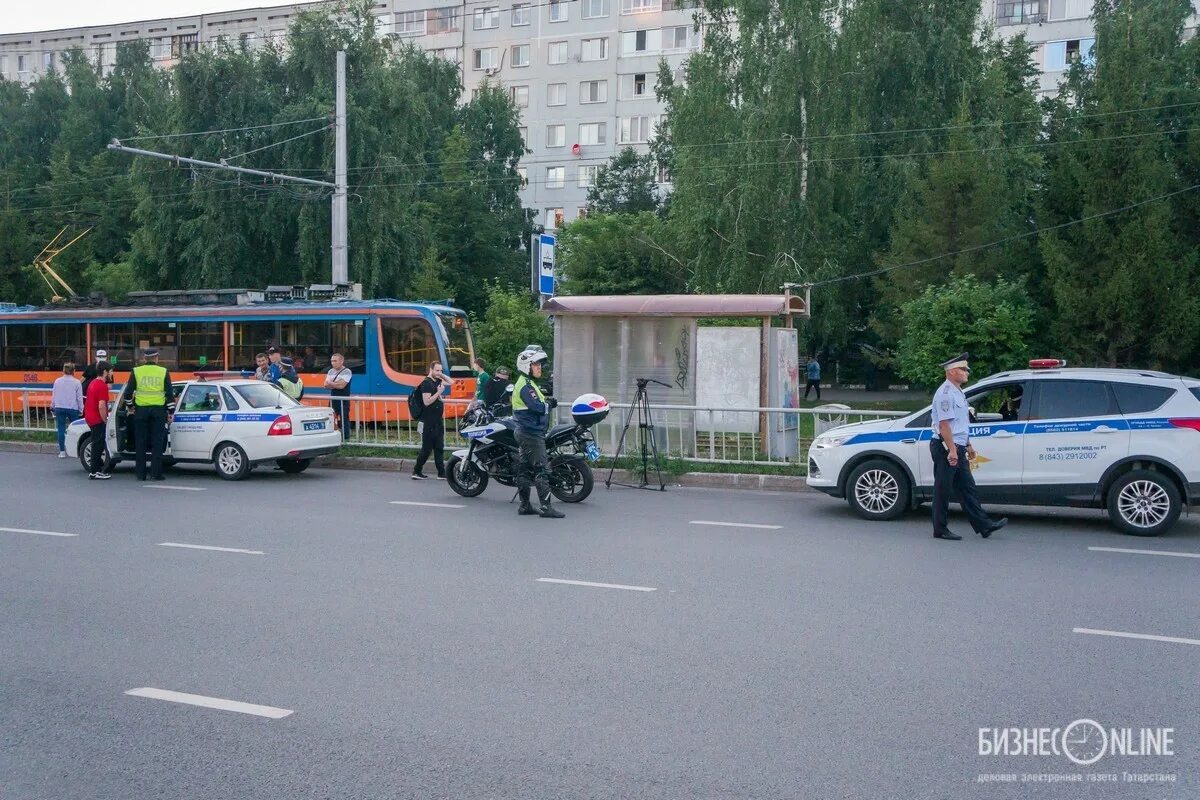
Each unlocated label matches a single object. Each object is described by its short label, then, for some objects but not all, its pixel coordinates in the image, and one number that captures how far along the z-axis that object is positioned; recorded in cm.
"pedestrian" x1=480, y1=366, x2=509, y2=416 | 1788
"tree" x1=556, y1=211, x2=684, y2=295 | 4625
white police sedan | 1720
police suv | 1185
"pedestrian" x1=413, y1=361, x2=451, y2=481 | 1706
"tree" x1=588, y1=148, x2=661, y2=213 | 6369
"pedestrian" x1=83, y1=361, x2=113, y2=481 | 1750
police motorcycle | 1440
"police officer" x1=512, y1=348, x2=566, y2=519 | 1328
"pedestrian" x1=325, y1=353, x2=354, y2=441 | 2060
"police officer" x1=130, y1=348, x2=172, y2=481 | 1680
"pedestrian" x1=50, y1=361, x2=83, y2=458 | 2078
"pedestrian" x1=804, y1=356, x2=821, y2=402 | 4012
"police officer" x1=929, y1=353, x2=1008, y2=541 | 1156
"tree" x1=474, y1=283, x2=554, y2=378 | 3550
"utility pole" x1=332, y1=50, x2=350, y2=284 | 2873
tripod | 1647
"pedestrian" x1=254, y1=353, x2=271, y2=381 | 2034
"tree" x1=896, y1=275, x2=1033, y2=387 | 2698
